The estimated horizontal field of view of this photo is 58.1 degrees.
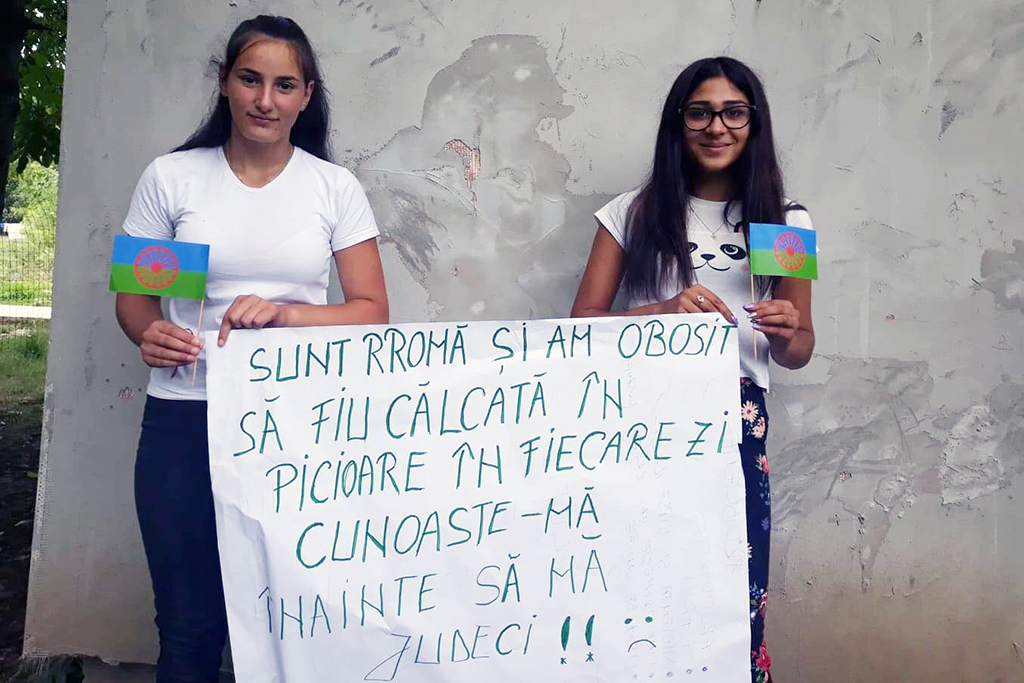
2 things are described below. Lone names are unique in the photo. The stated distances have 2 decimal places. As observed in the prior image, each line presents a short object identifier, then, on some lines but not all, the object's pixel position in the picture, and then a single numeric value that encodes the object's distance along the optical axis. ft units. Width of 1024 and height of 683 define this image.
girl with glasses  7.05
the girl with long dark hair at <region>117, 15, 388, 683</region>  6.70
